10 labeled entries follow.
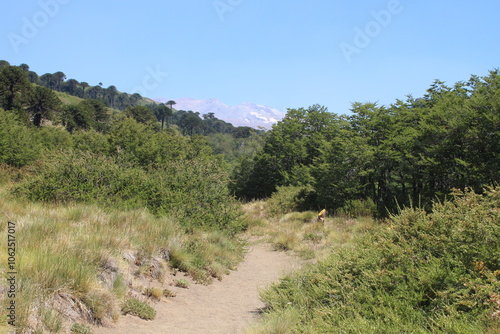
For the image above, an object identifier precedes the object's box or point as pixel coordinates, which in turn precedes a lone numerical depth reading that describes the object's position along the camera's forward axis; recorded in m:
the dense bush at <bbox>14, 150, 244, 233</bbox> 9.62
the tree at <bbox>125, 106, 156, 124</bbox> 70.76
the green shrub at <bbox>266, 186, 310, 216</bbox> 24.08
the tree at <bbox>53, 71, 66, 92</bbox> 164.88
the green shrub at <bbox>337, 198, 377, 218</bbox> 17.80
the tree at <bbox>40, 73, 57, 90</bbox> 163.62
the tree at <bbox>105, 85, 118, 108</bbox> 182.25
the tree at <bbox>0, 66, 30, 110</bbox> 49.66
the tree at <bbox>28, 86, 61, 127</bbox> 55.09
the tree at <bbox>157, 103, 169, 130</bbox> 140.38
